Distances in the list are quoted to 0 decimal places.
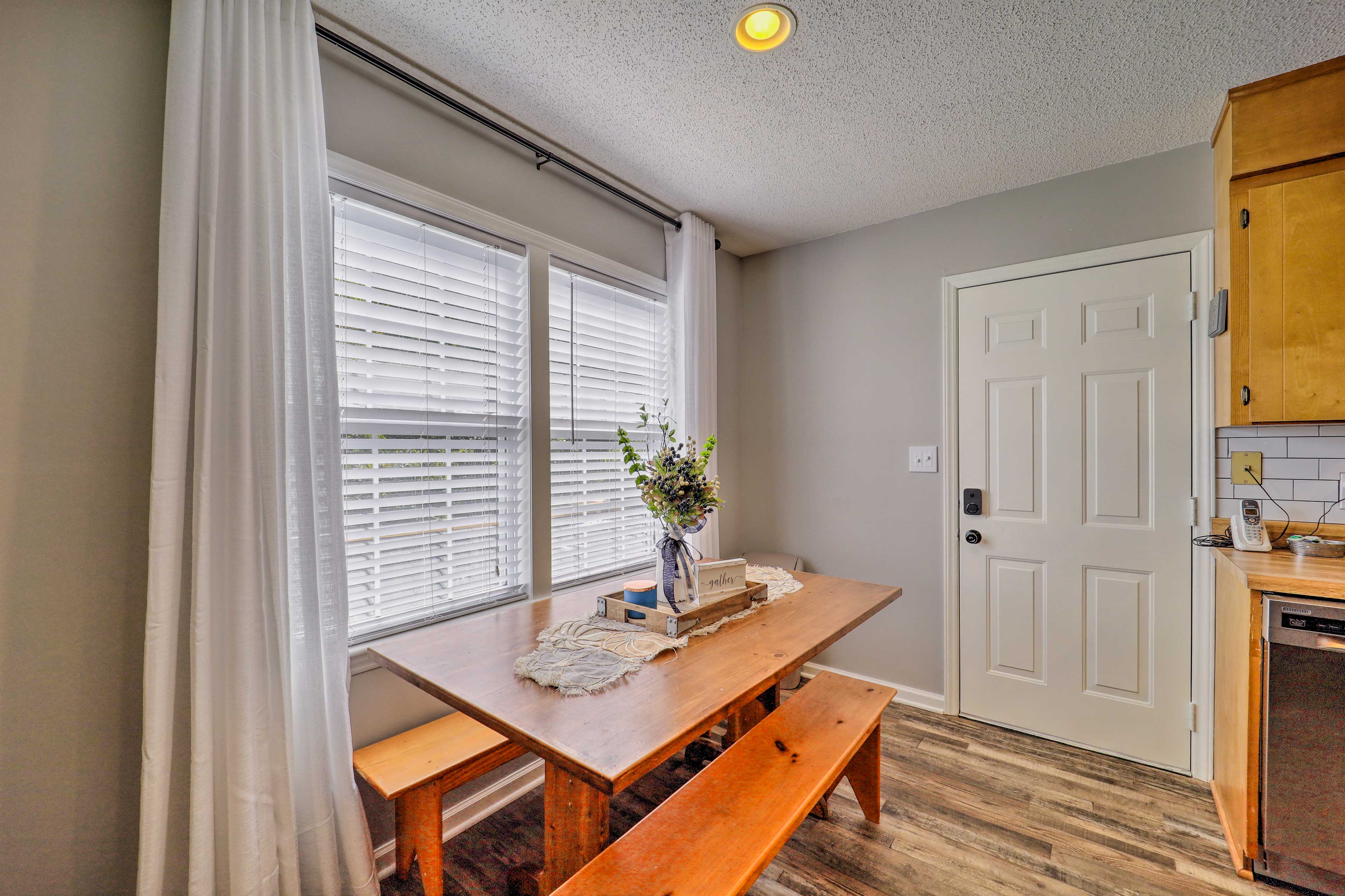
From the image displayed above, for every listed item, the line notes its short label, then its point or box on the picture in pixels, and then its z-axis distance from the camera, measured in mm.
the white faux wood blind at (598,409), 2443
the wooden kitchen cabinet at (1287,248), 1812
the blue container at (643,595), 1707
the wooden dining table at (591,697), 1021
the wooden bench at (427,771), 1531
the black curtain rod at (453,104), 1685
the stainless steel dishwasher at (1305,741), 1563
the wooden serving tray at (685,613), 1560
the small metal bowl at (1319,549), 1869
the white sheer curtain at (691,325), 2910
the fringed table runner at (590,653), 1279
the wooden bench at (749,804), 1103
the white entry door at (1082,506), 2316
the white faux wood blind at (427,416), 1770
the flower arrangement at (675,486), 1655
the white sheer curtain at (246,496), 1257
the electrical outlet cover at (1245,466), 2137
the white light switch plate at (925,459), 2855
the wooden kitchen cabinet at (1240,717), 1664
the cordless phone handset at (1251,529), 1954
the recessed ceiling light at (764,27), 1552
